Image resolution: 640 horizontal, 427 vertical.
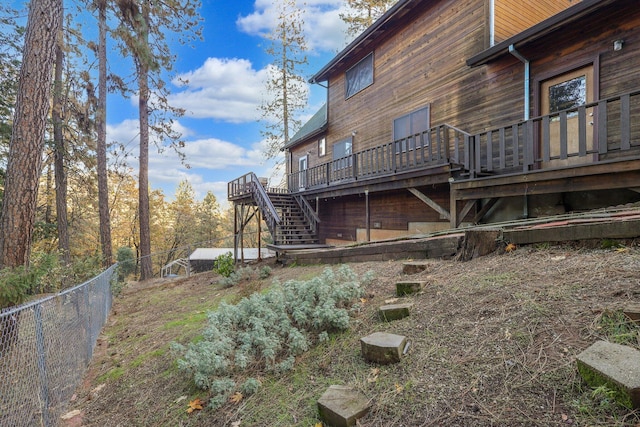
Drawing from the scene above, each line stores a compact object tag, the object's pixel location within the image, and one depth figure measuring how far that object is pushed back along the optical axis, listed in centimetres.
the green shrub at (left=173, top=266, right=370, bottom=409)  260
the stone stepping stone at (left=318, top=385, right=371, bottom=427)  179
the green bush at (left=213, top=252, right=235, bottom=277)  963
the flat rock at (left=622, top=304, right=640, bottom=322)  177
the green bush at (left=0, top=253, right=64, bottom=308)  385
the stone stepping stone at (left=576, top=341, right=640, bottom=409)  133
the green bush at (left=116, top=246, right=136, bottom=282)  1892
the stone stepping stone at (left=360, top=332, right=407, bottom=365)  217
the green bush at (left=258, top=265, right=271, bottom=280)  815
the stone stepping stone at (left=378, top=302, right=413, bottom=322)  272
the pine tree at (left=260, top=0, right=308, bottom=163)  2142
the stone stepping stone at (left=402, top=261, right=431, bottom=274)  385
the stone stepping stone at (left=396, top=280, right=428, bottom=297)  315
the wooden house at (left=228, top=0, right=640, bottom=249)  544
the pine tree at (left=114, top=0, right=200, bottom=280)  774
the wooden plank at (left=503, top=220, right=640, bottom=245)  279
